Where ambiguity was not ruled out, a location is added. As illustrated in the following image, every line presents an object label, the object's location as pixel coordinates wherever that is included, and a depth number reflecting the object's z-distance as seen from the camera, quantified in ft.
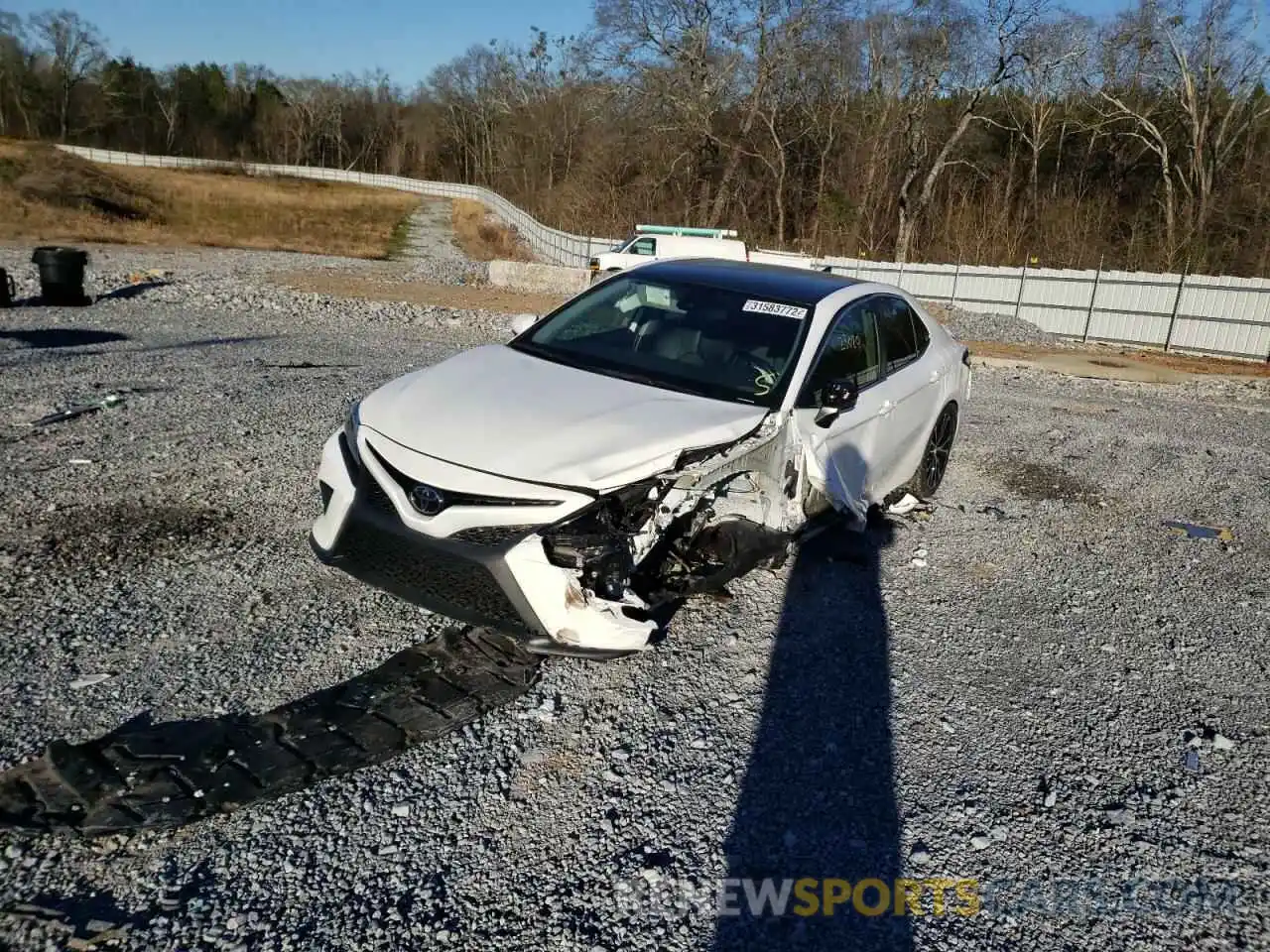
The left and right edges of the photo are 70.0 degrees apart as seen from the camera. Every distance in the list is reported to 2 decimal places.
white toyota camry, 11.72
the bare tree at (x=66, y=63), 264.93
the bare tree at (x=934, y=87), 110.52
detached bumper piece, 9.50
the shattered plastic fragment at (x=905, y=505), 21.33
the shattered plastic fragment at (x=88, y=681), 11.61
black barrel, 44.29
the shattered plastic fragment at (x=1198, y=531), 21.17
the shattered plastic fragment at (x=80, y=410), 22.93
